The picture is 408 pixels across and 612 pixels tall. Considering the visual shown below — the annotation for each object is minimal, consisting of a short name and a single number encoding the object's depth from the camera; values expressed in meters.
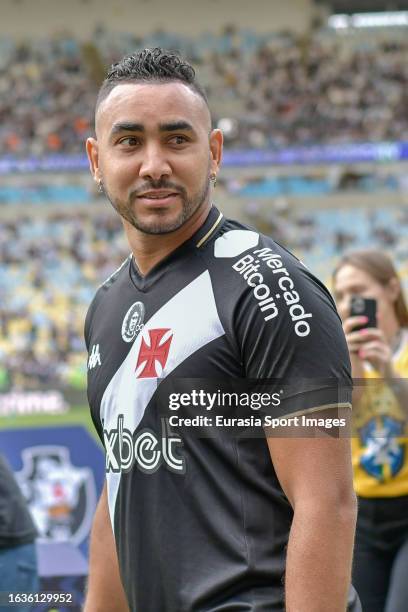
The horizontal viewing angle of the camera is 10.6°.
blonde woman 3.68
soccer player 2.51
